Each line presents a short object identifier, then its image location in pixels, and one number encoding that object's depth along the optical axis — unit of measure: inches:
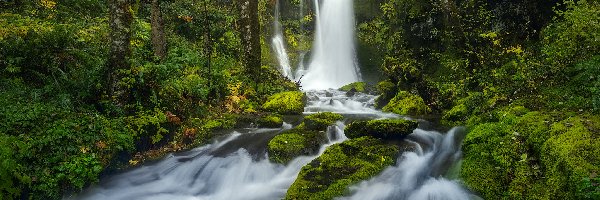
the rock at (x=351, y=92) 681.7
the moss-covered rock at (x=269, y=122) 423.8
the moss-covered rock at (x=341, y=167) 244.7
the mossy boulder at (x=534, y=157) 193.6
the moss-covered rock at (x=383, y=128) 329.7
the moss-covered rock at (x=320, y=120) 386.6
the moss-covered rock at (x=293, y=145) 322.0
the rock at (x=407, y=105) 471.2
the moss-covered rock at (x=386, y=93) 567.8
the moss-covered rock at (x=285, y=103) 494.6
